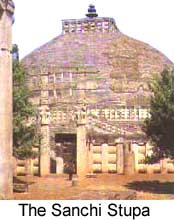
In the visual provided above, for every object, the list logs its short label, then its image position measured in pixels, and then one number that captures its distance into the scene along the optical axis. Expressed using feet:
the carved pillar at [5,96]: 38.55
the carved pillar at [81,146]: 72.23
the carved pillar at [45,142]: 73.92
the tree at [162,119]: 54.34
